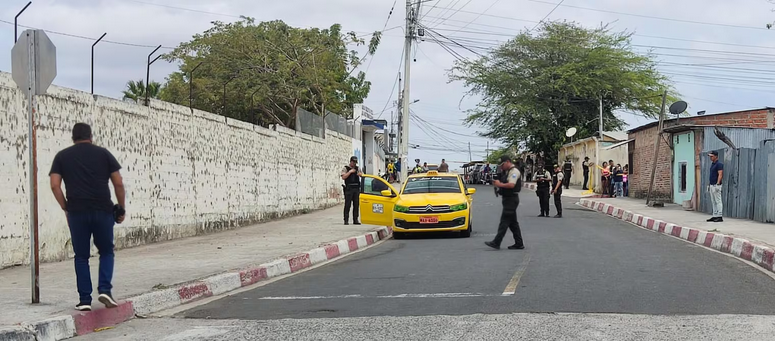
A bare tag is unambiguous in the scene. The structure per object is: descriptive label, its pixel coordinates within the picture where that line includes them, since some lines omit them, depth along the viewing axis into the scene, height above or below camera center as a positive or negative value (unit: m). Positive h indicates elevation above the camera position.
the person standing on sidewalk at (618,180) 35.97 -0.53
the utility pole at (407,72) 34.94 +4.08
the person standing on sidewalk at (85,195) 7.74 -0.24
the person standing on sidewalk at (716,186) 18.52 -0.40
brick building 27.78 +0.66
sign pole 8.03 +0.10
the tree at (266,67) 38.97 +4.95
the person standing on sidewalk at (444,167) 32.38 +0.06
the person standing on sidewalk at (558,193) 23.78 -0.72
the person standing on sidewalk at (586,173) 41.68 -0.27
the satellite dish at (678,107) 26.20 +1.93
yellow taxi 17.84 -0.78
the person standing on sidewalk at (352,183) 20.50 -0.36
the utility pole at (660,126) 24.28 +1.26
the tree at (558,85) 53.91 +5.50
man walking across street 14.22 -0.58
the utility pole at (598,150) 45.22 +1.00
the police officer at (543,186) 23.56 -0.50
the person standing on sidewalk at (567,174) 39.52 -0.32
